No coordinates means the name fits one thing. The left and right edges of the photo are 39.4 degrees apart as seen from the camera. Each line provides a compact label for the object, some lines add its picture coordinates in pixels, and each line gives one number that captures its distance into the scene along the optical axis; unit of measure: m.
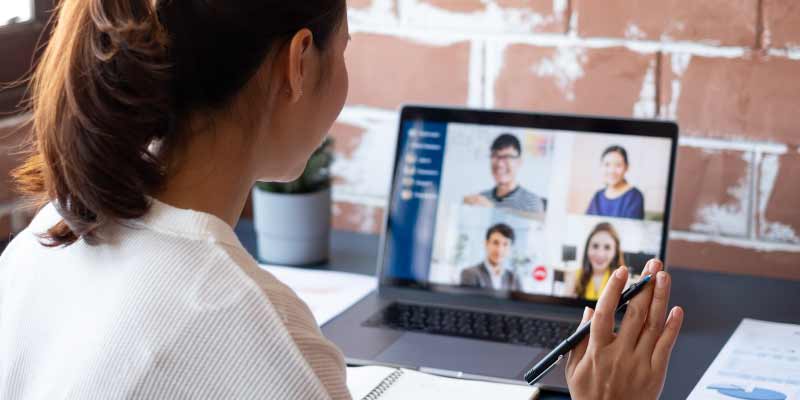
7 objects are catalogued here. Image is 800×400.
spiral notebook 1.09
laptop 1.35
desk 1.21
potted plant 1.52
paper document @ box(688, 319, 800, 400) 1.10
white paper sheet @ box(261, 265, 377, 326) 1.38
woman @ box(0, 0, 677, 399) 0.74
